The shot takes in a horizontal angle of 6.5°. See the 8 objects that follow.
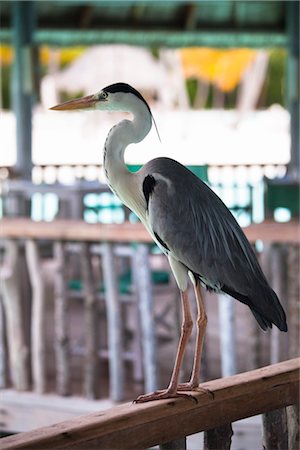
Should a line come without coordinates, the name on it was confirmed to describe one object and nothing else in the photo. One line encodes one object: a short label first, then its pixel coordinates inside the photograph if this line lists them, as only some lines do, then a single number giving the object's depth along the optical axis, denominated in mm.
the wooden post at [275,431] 5981
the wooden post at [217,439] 5852
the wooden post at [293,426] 6027
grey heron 5885
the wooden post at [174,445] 5760
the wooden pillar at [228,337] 8089
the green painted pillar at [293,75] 14811
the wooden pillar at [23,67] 13855
